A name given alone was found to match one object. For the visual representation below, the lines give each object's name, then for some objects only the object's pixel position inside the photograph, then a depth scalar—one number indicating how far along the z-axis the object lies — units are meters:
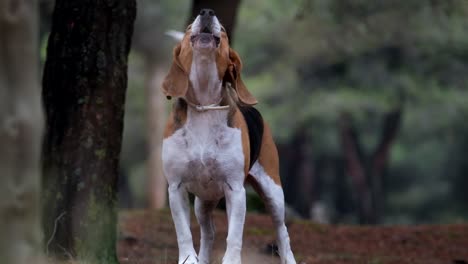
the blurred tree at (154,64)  25.36
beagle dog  7.32
